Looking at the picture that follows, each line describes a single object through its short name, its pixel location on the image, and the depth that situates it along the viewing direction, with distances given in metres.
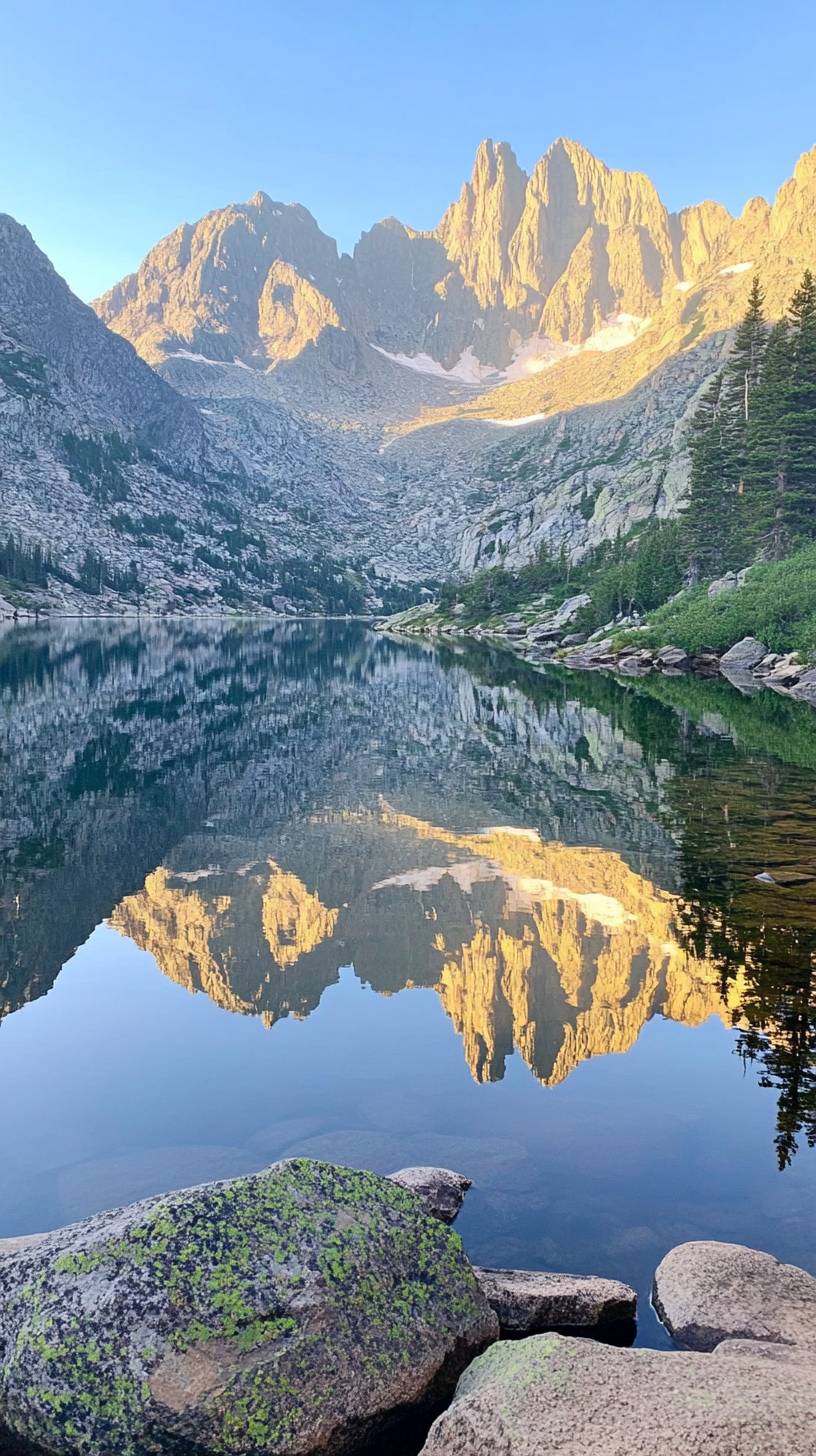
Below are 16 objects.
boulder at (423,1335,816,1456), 5.12
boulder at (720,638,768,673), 71.69
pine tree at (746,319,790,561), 89.44
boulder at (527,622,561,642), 127.50
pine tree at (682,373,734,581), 102.38
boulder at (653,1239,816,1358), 7.41
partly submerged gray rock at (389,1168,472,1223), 9.34
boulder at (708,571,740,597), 84.99
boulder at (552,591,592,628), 127.48
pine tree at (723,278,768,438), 108.00
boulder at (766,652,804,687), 62.31
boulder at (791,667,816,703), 56.84
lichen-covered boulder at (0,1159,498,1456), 5.96
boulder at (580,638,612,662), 95.81
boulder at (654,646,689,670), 81.31
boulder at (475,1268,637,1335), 7.77
